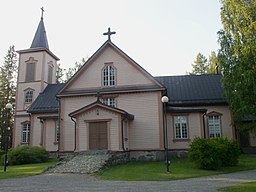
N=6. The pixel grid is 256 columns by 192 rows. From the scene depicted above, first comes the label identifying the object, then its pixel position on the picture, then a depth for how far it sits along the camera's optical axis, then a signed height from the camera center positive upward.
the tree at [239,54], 18.94 +5.52
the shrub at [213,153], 15.66 -1.10
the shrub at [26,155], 21.12 -1.48
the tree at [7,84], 42.34 +8.05
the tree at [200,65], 48.57 +11.76
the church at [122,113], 21.00 +1.74
